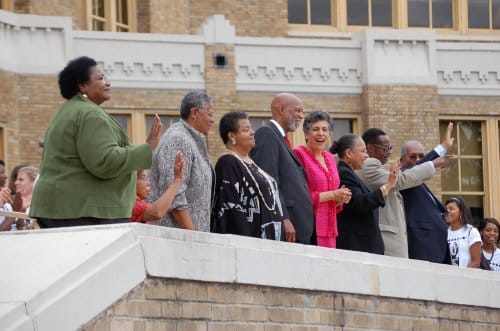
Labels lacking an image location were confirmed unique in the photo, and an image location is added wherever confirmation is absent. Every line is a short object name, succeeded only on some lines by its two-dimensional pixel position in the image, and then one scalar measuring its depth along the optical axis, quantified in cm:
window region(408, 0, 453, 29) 2939
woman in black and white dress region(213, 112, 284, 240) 1143
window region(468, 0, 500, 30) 2983
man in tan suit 1320
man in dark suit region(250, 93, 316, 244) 1202
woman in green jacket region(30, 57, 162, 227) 959
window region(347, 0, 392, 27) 2905
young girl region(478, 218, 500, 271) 1661
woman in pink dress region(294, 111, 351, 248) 1235
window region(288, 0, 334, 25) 2903
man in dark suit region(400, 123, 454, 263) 1367
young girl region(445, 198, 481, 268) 1546
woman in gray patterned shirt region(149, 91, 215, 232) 1105
